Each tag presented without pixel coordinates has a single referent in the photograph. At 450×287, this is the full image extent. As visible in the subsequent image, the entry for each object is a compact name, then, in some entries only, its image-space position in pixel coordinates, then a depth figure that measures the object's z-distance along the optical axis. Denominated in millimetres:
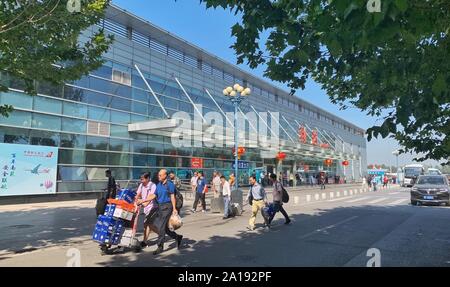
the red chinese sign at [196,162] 33812
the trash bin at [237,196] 18017
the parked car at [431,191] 21547
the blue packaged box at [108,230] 8381
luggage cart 8537
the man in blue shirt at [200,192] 17891
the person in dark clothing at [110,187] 13352
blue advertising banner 19734
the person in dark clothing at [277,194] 13141
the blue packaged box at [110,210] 8561
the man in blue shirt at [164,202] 9016
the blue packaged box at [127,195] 8845
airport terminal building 22766
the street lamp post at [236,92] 20722
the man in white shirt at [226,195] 15773
